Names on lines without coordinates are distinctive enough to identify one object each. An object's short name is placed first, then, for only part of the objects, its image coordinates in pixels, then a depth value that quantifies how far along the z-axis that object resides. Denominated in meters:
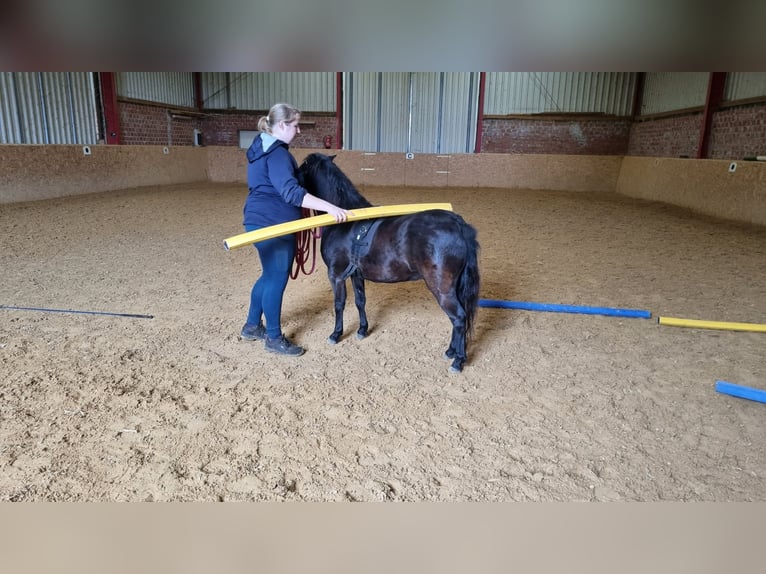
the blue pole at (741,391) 2.79
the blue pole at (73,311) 3.92
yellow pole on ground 3.77
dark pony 3.01
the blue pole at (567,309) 4.07
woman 2.91
